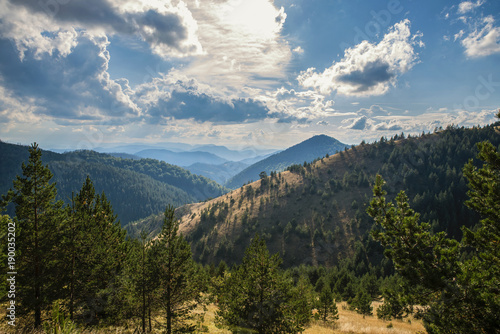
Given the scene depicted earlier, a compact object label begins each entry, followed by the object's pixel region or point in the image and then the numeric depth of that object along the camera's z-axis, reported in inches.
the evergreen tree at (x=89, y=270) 842.8
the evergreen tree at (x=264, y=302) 668.7
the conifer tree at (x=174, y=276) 827.4
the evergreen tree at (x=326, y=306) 1263.5
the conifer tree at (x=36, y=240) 775.1
